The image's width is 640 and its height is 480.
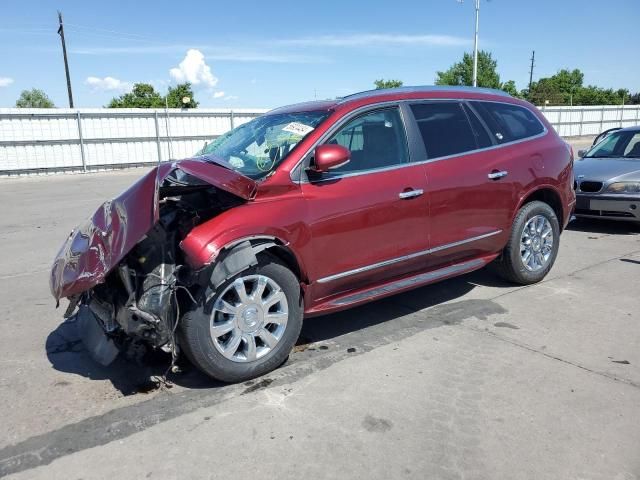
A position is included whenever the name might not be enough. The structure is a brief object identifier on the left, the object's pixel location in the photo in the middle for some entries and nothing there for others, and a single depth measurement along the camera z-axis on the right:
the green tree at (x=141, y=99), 61.24
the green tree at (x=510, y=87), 68.12
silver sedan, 7.52
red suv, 3.24
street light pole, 32.09
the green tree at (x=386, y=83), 78.80
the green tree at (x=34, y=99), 79.15
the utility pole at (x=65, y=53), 36.62
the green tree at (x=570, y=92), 78.56
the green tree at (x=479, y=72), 65.81
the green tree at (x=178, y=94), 57.41
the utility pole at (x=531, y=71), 94.30
